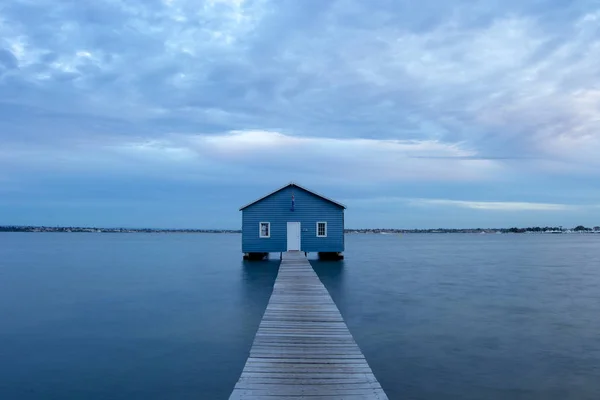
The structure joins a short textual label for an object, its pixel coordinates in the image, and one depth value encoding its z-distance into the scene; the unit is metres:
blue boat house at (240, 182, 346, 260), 30.94
